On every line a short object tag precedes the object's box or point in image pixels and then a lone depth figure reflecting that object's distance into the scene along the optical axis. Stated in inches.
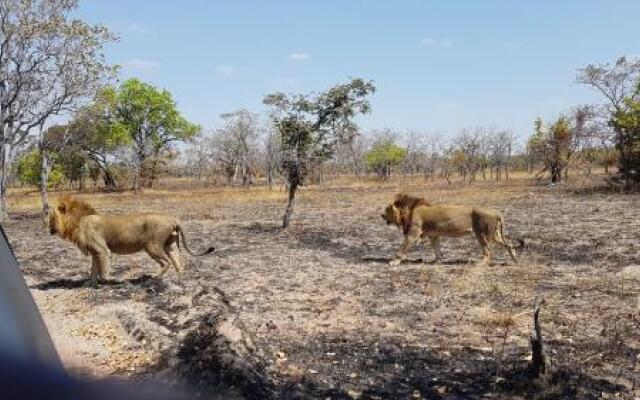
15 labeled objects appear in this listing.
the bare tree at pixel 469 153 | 3051.2
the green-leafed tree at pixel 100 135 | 1102.4
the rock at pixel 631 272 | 431.2
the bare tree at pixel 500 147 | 3528.5
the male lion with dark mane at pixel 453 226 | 525.7
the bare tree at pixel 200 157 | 3991.1
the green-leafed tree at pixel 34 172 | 2630.4
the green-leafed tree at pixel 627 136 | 1414.0
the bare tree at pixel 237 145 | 3309.5
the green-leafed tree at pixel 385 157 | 3735.2
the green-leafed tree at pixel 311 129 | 791.1
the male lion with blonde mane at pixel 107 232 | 428.5
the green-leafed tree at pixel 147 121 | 2662.4
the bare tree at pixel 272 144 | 3049.5
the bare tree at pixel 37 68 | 933.8
